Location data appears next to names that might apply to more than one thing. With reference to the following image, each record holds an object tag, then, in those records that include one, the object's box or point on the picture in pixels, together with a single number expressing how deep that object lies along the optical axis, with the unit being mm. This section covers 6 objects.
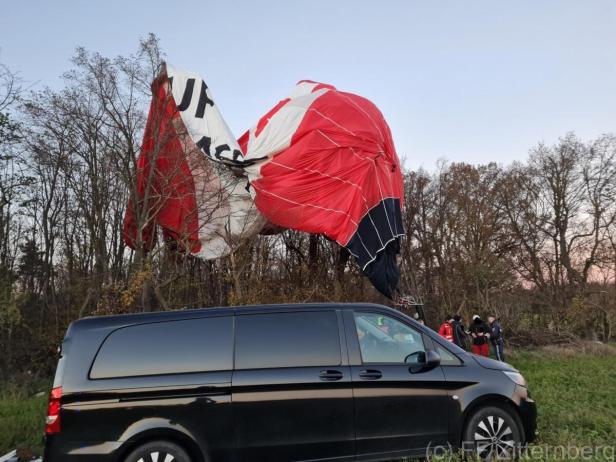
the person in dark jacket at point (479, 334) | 14055
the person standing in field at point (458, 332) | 13963
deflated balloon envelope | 18141
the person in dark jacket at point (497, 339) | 14805
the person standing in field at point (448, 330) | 13719
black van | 4570
